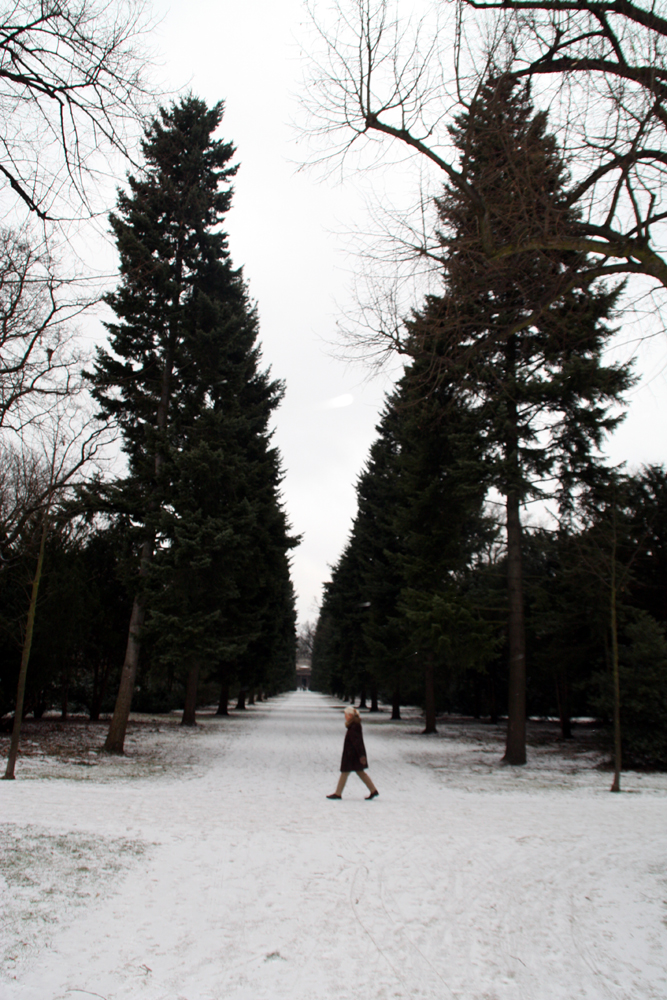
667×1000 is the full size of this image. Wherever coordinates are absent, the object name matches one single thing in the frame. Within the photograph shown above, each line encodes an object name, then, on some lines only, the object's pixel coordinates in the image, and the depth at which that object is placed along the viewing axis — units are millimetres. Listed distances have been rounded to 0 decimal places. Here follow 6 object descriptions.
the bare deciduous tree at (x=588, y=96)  4707
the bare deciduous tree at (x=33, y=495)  9859
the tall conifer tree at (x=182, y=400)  14531
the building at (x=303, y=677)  143125
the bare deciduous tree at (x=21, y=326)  7195
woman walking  9484
